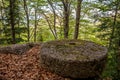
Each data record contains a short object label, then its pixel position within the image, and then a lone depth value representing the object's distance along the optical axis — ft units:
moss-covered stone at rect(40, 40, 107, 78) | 7.80
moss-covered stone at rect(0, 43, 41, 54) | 10.73
